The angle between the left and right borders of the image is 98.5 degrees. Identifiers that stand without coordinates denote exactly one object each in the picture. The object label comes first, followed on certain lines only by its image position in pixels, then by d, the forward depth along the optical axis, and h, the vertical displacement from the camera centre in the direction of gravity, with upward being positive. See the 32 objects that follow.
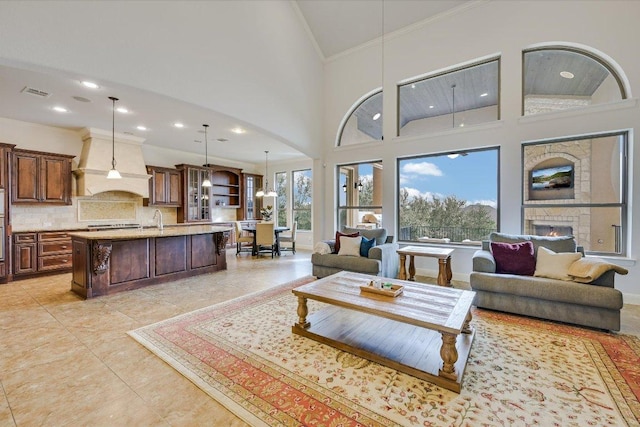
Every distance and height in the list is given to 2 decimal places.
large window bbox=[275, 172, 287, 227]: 9.78 +0.46
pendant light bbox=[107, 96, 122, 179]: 4.35 +1.78
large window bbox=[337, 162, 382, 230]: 6.07 +0.39
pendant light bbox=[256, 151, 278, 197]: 10.05 +1.23
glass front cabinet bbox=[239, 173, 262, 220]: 9.70 +0.50
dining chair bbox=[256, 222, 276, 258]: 7.15 -0.58
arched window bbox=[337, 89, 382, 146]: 5.97 +2.03
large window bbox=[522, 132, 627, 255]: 3.94 +0.34
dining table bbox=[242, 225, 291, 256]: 7.50 -0.84
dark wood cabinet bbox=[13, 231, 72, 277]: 5.00 -0.78
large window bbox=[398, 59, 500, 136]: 4.85 +2.14
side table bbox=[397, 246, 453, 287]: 4.12 -0.73
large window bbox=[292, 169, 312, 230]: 9.31 +0.48
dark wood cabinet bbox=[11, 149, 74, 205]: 5.14 +0.67
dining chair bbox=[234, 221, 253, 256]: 7.56 -0.70
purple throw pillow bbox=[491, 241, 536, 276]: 3.44 -0.58
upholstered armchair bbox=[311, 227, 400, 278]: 4.33 -0.77
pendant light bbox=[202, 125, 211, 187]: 6.19 +1.80
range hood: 5.93 +1.08
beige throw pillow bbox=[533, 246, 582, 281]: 3.16 -0.60
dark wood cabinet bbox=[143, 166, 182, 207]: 7.28 +0.68
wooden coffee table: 1.99 -1.16
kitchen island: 3.93 -0.75
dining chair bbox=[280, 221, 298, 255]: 7.92 -0.75
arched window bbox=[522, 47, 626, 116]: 3.98 +2.01
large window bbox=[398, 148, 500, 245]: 4.86 +0.30
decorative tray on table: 2.57 -0.74
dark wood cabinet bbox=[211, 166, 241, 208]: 9.12 +0.87
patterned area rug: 1.68 -1.23
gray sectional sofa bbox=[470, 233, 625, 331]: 2.77 -0.89
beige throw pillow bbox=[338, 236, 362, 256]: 4.65 -0.58
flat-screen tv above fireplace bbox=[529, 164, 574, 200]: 4.23 +0.48
